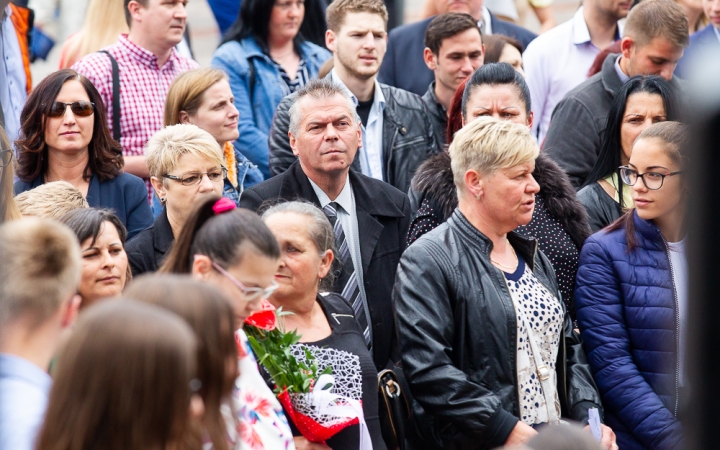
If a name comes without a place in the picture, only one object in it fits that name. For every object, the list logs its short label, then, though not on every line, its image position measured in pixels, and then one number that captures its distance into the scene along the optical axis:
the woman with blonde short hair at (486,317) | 8.11
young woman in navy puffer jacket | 8.79
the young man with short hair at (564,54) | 13.82
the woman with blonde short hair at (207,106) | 11.11
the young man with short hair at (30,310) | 4.27
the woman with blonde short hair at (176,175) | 9.10
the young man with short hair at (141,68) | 11.58
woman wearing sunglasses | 9.91
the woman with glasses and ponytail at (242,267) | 5.73
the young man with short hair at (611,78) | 11.42
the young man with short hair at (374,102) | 11.80
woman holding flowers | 7.50
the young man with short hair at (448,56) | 12.56
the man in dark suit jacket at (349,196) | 9.51
